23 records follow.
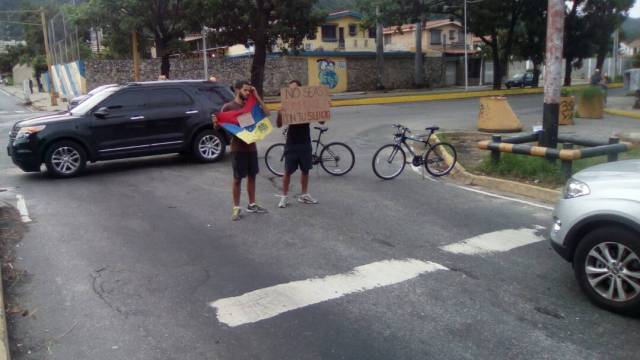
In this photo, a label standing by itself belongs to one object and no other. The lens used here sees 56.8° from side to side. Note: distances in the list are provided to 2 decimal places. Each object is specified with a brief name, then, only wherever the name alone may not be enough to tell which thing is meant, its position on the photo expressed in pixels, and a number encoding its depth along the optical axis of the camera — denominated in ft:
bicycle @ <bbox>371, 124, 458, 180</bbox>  34.83
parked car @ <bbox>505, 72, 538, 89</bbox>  163.59
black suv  36.22
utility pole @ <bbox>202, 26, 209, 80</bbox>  98.59
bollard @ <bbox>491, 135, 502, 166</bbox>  34.45
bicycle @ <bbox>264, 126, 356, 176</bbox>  35.45
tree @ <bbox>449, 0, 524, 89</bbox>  118.93
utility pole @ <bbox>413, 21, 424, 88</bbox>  139.88
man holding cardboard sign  27.86
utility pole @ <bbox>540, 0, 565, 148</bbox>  33.91
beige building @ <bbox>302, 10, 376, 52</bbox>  175.22
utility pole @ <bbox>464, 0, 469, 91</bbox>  114.15
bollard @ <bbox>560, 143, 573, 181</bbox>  30.27
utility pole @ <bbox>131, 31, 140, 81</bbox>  100.25
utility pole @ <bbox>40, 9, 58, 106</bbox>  115.34
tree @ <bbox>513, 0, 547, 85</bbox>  124.06
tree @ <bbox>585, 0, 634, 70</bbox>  138.21
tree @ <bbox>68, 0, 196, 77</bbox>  94.48
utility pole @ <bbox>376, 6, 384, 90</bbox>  131.59
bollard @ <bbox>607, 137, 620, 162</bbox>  30.14
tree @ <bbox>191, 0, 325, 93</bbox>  94.02
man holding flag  26.25
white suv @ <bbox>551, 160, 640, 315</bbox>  15.31
